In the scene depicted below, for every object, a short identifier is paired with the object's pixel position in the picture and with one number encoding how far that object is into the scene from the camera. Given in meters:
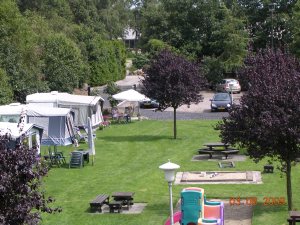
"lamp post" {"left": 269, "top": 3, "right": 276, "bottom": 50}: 58.89
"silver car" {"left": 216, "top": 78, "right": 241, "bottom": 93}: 54.34
